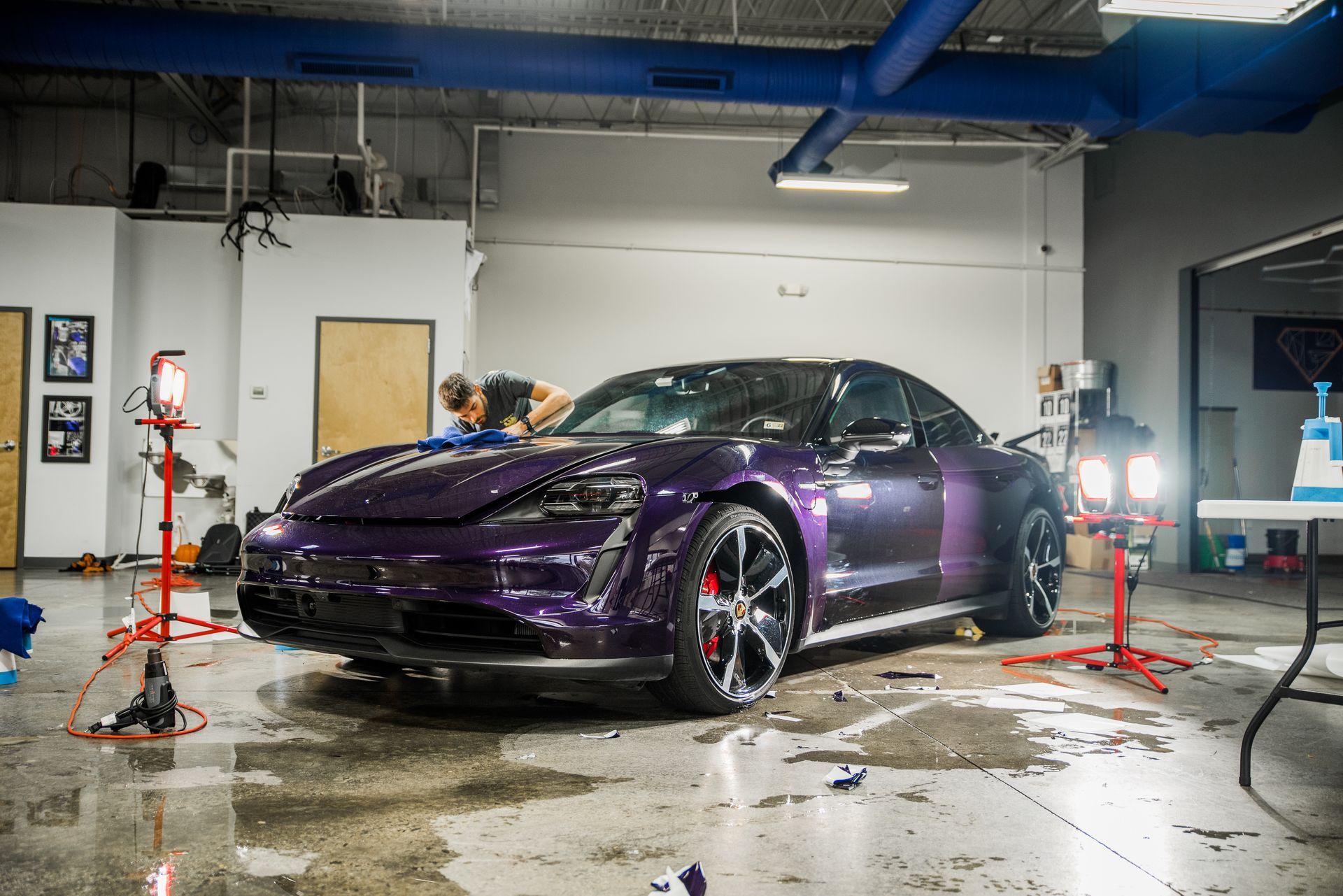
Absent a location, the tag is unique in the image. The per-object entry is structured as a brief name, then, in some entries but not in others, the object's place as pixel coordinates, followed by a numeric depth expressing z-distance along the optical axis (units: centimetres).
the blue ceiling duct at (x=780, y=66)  784
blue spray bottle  287
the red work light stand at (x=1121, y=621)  411
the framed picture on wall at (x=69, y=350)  956
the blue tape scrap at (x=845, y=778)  248
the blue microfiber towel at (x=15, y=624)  359
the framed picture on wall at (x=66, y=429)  952
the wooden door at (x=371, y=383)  979
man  491
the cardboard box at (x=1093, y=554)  1080
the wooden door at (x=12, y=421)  941
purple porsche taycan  281
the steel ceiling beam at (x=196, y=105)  1100
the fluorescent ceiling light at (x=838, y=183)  1152
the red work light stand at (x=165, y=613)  461
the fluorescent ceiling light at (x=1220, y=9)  571
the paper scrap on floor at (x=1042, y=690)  372
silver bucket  1264
